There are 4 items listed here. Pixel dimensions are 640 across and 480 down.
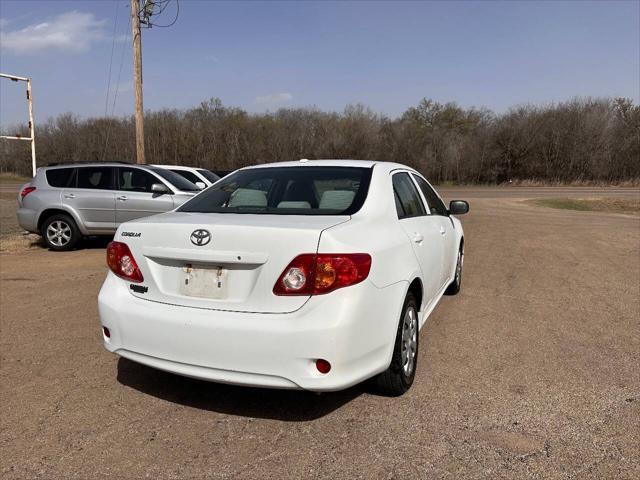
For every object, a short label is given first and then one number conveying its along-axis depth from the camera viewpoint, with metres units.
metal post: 15.21
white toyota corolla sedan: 2.72
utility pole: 15.92
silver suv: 9.84
